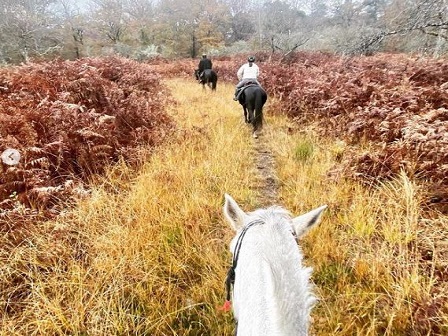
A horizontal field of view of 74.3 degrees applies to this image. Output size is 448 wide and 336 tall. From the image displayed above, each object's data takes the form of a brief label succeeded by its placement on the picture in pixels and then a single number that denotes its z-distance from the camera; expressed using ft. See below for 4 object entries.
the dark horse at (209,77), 44.52
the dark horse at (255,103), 22.77
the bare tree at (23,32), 86.02
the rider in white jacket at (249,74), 25.36
